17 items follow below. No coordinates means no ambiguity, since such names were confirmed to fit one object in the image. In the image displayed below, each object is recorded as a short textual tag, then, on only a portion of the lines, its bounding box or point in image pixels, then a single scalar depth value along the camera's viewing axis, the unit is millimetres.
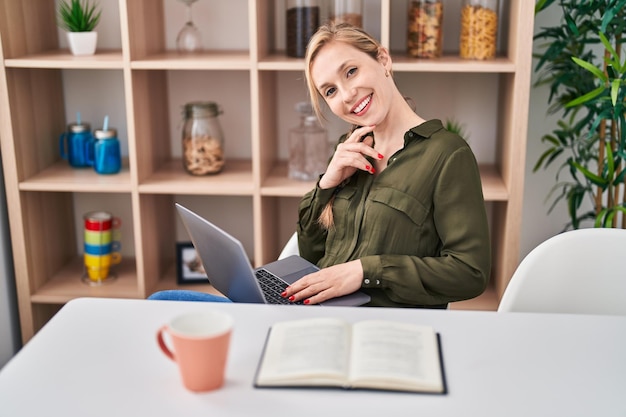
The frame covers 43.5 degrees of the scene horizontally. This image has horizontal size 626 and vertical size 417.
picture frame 2922
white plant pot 2678
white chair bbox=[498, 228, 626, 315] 1663
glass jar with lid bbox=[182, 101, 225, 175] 2707
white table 1020
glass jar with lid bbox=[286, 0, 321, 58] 2564
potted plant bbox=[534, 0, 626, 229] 2422
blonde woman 1635
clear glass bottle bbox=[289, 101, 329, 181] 2732
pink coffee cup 1025
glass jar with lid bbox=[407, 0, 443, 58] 2533
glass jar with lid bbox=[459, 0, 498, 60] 2516
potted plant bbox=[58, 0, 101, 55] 2666
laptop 1362
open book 1051
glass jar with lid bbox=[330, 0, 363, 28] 2541
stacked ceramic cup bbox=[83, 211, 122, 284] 2842
